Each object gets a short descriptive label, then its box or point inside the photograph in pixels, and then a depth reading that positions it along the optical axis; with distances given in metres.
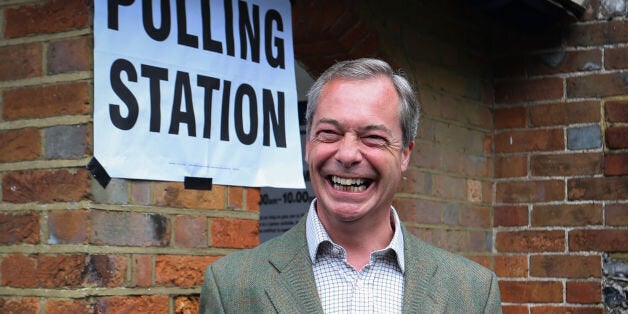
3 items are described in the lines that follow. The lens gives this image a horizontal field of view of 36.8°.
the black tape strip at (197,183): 2.79
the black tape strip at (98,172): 2.49
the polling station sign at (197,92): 2.57
